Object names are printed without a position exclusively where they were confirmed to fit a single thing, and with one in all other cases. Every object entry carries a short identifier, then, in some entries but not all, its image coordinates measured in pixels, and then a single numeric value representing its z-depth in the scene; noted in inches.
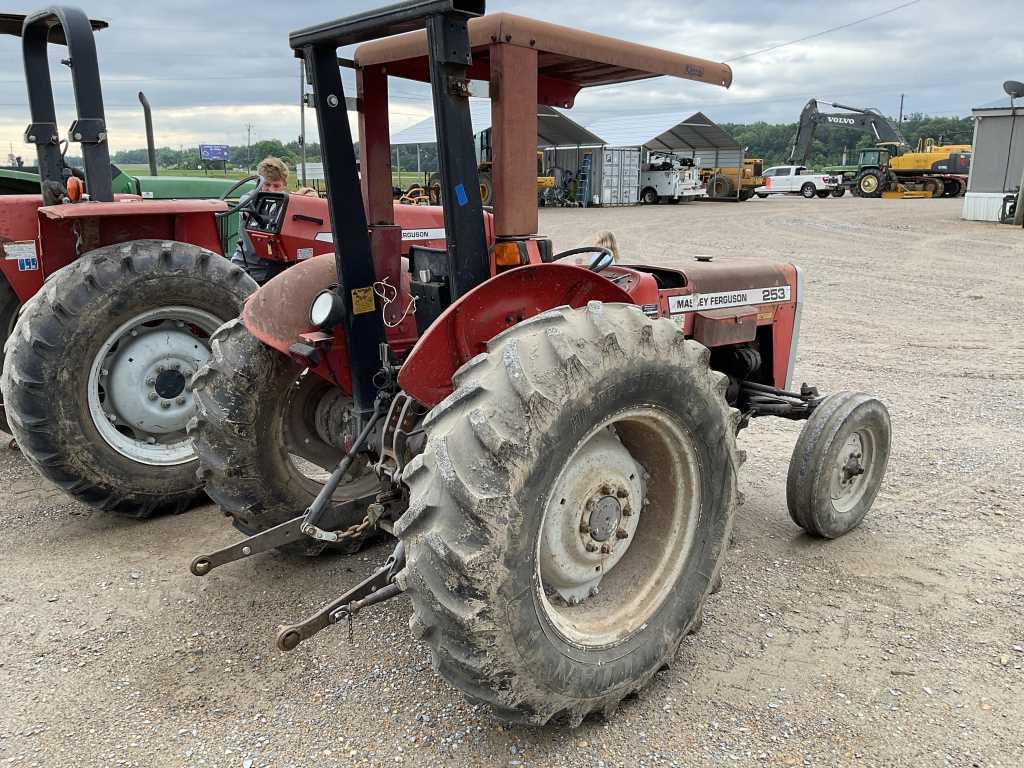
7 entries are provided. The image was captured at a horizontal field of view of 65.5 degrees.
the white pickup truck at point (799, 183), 1413.6
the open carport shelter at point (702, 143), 1545.3
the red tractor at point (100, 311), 154.5
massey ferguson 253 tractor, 82.5
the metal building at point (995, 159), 814.5
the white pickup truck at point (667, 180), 1328.7
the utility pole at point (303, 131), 483.2
